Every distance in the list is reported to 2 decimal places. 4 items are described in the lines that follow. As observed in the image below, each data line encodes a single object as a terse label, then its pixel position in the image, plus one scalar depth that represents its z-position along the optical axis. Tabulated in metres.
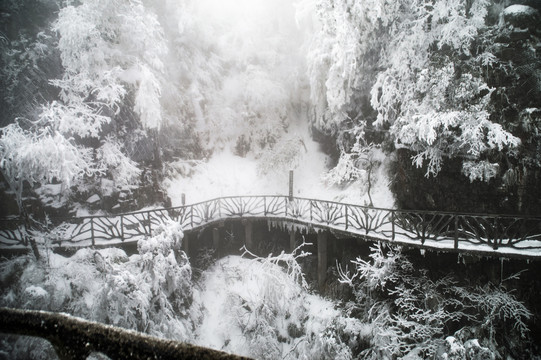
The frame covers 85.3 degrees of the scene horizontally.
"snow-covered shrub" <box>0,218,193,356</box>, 6.90
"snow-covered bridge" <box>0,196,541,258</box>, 8.55
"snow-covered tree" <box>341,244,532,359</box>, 8.46
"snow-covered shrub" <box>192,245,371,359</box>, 9.73
